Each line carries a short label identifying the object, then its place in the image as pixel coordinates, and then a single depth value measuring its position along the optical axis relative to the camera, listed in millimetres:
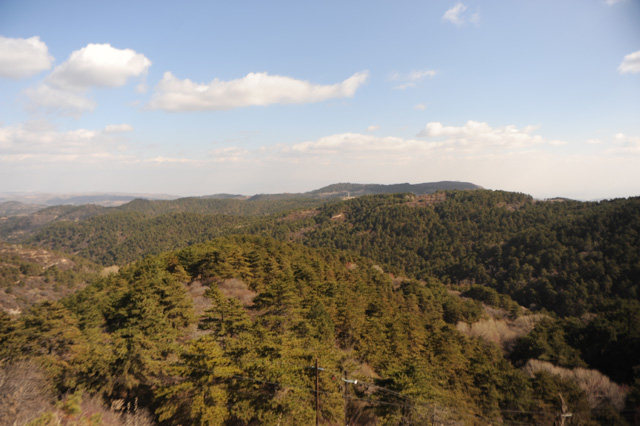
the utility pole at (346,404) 18531
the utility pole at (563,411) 17794
